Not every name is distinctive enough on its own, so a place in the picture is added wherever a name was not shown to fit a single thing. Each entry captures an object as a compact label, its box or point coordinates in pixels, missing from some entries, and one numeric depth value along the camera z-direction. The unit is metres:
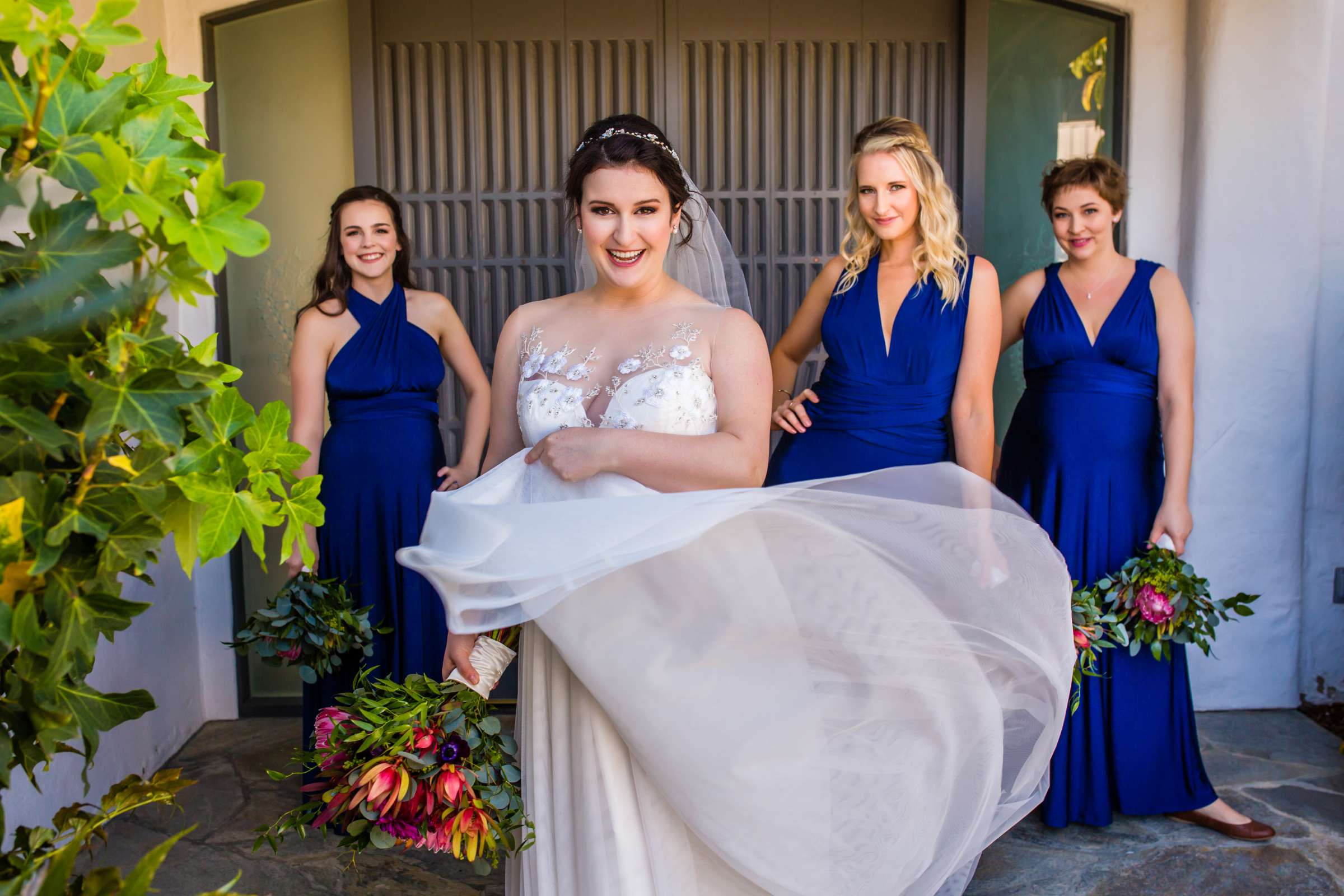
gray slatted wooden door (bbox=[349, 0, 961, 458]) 4.77
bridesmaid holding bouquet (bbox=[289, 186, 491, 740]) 3.84
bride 2.18
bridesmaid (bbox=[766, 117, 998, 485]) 3.37
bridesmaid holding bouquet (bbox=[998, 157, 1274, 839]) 3.68
